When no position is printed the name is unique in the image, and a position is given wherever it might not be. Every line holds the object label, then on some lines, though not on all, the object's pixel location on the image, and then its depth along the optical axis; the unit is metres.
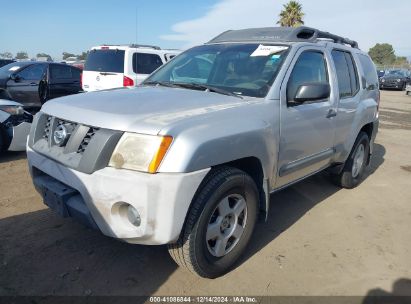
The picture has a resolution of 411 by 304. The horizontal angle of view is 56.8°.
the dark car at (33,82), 9.34
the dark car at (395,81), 27.27
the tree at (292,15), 35.62
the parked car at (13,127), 5.62
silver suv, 2.40
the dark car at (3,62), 16.08
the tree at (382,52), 78.55
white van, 8.34
